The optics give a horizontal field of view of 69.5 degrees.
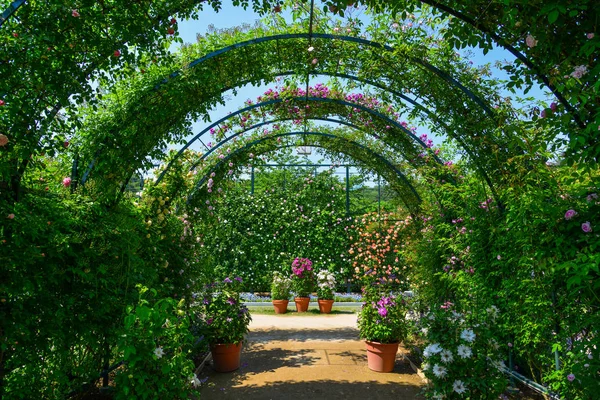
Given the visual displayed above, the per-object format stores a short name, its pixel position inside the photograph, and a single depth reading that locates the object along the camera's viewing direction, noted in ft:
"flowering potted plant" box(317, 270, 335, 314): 29.01
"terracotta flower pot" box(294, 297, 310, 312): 29.71
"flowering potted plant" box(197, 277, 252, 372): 15.62
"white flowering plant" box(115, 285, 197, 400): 8.20
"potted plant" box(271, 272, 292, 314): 28.89
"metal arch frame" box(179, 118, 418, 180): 22.00
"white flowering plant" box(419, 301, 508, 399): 9.82
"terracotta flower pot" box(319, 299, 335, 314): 28.91
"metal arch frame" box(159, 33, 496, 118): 13.96
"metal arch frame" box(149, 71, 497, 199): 15.75
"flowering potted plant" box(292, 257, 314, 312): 29.84
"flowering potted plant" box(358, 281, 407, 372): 15.58
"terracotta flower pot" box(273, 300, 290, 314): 28.84
